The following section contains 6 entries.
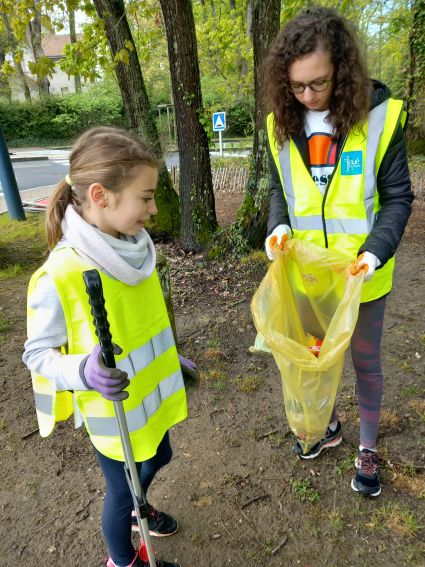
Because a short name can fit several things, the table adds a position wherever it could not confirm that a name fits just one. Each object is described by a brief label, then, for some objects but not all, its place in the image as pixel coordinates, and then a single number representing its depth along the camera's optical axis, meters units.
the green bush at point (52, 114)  24.45
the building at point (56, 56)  35.03
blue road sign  10.28
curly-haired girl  1.63
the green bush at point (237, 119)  23.59
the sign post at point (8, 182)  7.55
